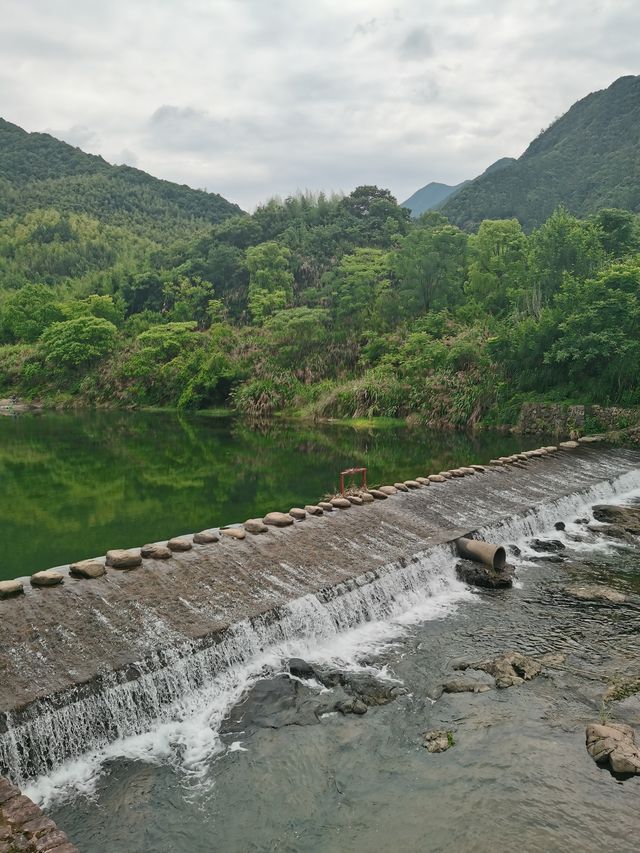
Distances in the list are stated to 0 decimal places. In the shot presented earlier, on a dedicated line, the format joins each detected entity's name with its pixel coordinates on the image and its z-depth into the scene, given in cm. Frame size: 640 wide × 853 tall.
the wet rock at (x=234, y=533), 1009
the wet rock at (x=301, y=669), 772
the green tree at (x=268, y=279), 4491
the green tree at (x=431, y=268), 3688
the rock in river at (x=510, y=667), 766
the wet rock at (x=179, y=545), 941
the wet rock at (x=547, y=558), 1207
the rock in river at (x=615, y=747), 599
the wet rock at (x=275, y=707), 682
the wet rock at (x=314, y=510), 1186
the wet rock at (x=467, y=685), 749
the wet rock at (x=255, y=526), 1055
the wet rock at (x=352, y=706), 705
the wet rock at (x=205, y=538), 977
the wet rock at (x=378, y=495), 1327
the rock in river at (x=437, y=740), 642
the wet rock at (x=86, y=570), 821
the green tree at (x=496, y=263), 3453
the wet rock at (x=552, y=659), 806
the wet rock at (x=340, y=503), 1238
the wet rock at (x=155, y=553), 907
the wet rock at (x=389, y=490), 1356
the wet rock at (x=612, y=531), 1343
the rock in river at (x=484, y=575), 1068
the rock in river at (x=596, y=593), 1008
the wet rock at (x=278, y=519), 1093
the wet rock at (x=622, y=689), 725
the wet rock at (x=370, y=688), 729
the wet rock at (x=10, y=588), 750
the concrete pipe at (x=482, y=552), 1118
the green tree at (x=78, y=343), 4459
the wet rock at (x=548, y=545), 1272
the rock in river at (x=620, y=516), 1421
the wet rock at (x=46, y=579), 786
